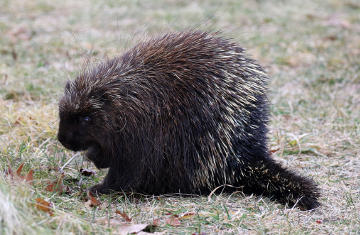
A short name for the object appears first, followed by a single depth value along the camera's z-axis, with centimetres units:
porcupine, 753
